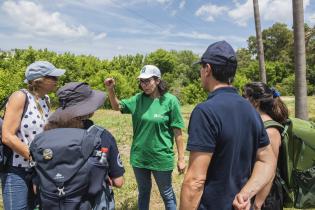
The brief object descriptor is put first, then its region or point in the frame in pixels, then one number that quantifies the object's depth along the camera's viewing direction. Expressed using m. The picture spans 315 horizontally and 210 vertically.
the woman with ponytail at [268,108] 2.86
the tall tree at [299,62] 5.91
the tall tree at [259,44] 12.00
